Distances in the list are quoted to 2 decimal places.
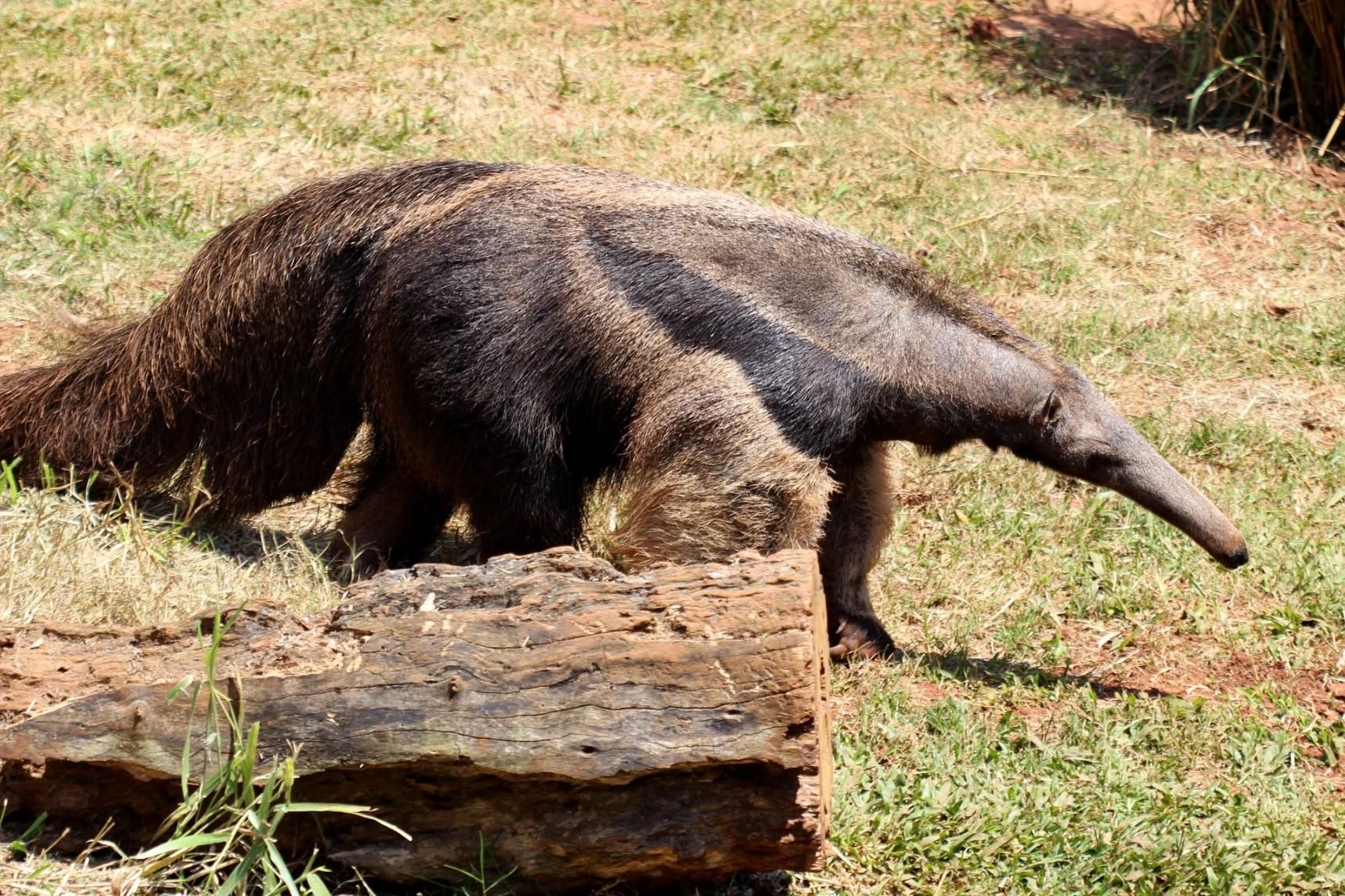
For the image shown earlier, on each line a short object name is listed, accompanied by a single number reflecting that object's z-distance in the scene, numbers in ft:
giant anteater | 31.17
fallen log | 21.43
